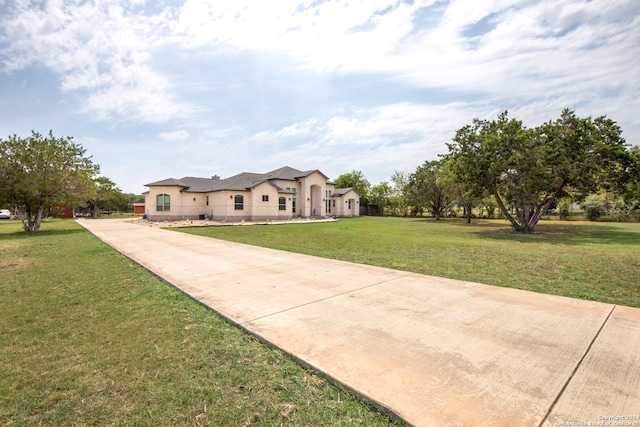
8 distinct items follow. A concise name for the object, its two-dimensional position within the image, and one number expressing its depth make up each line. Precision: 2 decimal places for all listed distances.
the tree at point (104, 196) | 44.84
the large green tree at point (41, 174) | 18.28
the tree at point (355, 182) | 58.28
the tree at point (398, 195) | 47.47
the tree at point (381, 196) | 51.41
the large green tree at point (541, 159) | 15.86
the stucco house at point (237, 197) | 30.86
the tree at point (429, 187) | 34.12
